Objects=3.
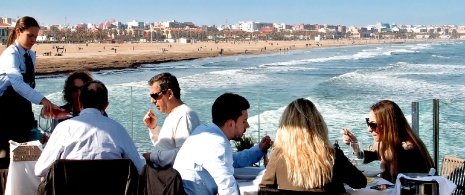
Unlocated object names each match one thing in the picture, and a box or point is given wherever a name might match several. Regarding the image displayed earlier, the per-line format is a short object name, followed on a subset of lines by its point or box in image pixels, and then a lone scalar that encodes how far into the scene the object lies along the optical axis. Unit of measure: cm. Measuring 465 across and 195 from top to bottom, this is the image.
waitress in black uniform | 448
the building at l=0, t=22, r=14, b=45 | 8962
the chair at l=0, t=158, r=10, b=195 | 399
